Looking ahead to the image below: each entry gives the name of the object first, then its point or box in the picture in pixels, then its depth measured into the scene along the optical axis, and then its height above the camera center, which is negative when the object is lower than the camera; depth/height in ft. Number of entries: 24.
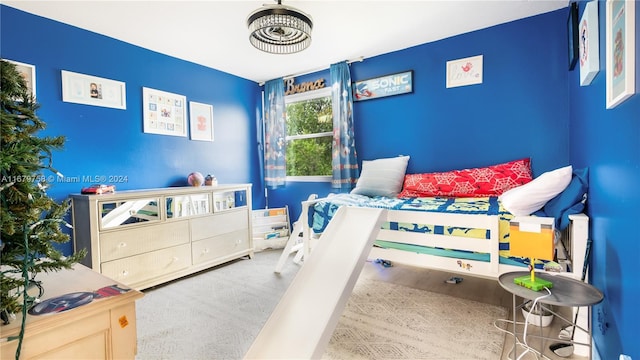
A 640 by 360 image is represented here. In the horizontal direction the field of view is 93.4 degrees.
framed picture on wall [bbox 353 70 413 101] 10.69 +3.12
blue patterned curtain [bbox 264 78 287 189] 13.28 +1.72
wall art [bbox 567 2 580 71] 6.88 +3.12
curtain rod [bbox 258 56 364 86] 11.47 +4.24
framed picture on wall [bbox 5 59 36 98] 7.57 +2.64
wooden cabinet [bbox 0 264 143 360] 2.13 -1.18
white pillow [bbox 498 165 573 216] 5.83 -0.48
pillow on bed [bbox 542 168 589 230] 5.64 -0.65
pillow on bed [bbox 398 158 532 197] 8.61 -0.36
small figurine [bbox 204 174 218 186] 11.12 -0.28
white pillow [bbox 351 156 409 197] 10.03 -0.25
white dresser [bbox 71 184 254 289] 7.71 -1.68
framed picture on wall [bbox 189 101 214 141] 11.39 +2.03
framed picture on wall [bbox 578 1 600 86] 4.75 +1.98
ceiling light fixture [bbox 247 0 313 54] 6.06 +3.10
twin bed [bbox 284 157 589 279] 5.73 -1.10
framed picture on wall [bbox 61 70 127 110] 8.27 +2.47
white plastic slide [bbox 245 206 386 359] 4.70 -2.23
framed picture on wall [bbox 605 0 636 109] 2.93 +1.22
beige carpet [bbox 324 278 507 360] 5.41 -3.24
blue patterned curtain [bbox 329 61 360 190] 11.56 +1.55
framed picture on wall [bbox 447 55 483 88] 9.49 +3.14
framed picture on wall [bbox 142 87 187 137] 10.07 +2.15
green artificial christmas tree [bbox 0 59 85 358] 2.06 -0.17
